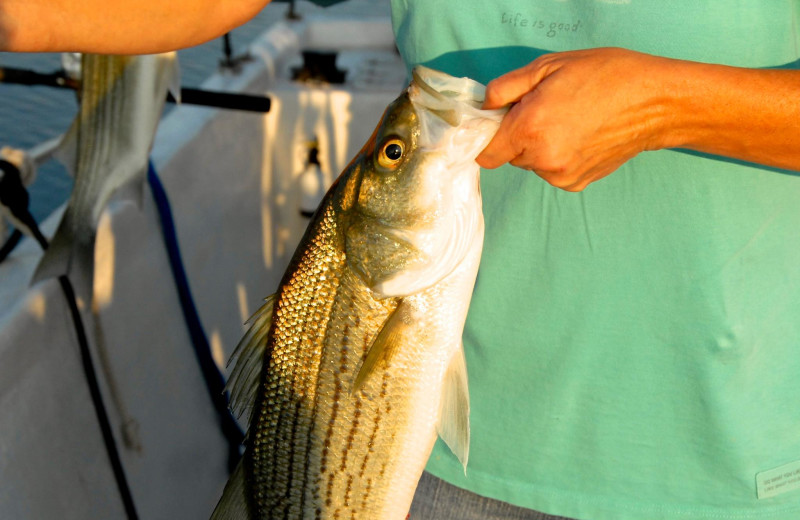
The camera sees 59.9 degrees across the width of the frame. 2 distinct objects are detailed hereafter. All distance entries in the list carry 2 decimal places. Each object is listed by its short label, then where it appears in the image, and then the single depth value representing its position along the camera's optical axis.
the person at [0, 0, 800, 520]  1.00
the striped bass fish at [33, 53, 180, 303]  2.21
